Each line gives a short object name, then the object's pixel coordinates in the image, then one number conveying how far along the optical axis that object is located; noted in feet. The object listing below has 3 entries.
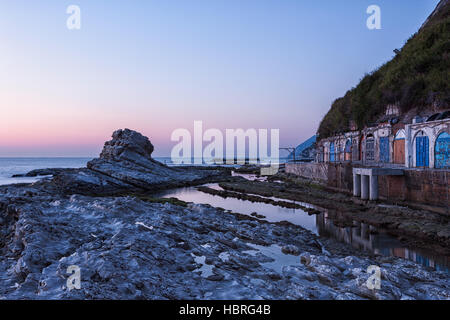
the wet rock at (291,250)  43.04
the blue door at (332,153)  156.97
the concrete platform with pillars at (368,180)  82.43
